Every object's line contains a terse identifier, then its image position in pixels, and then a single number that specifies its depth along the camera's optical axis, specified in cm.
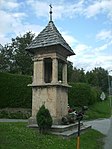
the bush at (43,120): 577
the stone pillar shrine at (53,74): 667
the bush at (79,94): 1633
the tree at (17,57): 2396
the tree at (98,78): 3623
